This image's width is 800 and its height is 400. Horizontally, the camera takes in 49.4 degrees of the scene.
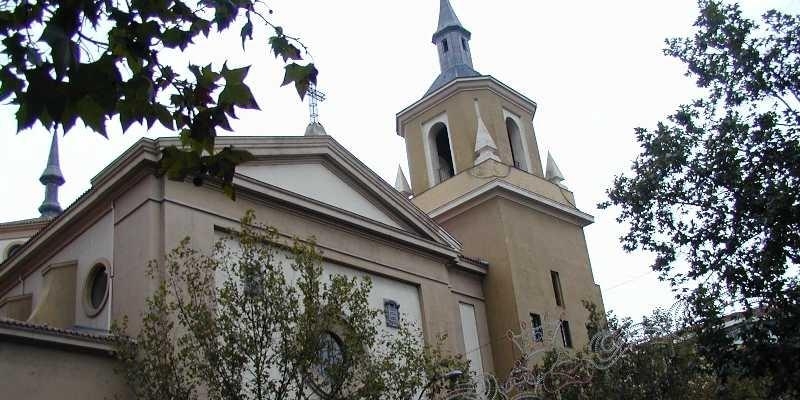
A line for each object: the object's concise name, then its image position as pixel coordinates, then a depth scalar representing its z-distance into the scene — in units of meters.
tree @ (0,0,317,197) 4.61
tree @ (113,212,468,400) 11.95
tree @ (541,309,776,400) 16.61
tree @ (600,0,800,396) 13.05
